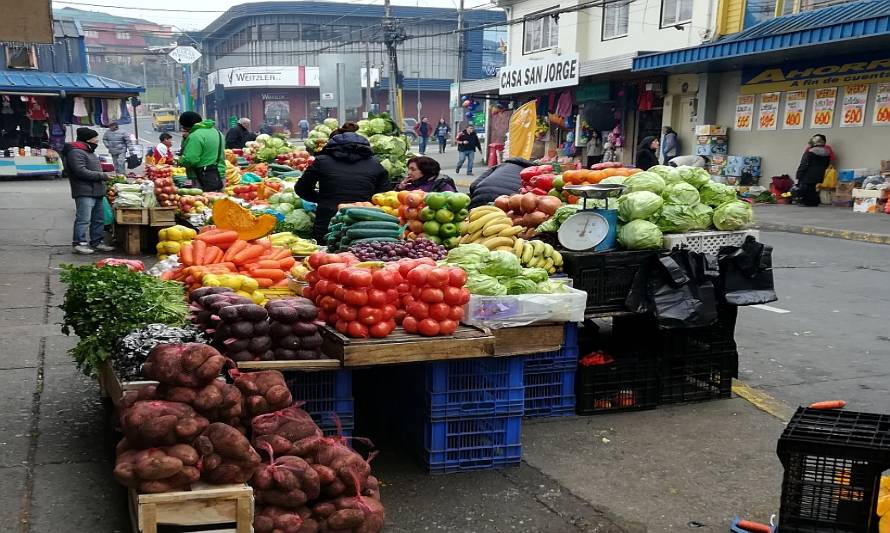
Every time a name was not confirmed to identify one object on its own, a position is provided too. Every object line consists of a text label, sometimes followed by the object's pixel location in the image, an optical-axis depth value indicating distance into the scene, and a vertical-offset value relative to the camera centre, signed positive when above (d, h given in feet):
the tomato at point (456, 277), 14.90 -2.62
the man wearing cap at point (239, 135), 62.69 -0.63
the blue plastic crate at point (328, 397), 14.17 -4.63
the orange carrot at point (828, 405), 12.81 -4.09
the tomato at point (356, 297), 14.07 -2.85
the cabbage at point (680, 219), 18.85 -1.83
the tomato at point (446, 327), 14.40 -3.39
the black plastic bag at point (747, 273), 18.62 -3.00
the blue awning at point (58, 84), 83.71 +4.01
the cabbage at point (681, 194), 19.33 -1.30
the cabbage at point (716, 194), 19.84 -1.31
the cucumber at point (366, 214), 22.38 -2.27
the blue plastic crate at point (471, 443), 15.03 -5.74
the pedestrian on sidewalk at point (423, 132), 132.16 -0.01
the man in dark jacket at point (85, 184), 37.40 -2.84
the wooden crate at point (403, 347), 13.70 -3.67
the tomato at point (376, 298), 14.25 -2.88
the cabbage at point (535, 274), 16.87 -2.85
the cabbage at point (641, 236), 18.15 -2.16
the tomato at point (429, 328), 14.32 -3.39
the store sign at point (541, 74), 86.89 +6.84
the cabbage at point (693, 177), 20.21 -0.92
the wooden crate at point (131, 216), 39.19 -4.38
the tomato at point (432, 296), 14.48 -2.87
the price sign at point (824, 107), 62.90 +2.76
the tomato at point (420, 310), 14.48 -3.13
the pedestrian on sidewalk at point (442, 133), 143.43 -0.08
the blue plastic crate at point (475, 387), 14.84 -4.66
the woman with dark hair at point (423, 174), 28.14 -1.46
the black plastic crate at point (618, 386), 18.02 -5.49
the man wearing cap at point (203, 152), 39.83 -1.28
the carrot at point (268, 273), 18.53 -3.27
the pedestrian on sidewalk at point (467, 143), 100.63 -1.22
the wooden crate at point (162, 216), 39.81 -4.41
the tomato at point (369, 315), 14.07 -3.15
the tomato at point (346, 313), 14.10 -3.12
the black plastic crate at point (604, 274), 18.07 -3.01
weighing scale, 18.21 -1.99
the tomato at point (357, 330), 14.02 -3.40
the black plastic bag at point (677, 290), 17.87 -3.33
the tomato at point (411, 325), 14.44 -3.38
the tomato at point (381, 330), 14.11 -3.40
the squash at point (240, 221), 20.31 -2.33
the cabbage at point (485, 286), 16.06 -2.98
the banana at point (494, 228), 19.76 -2.25
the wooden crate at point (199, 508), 10.51 -4.97
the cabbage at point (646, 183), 19.54 -1.06
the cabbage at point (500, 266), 16.72 -2.67
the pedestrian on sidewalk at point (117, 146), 74.59 -2.03
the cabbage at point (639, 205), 18.47 -1.51
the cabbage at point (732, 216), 19.05 -1.76
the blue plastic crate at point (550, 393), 17.80 -5.60
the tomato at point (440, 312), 14.42 -3.13
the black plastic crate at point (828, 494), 11.00 -4.77
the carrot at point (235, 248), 19.26 -2.86
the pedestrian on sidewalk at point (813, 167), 61.21 -1.81
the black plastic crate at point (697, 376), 18.78 -5.46
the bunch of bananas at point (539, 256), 18.01 -2.64
